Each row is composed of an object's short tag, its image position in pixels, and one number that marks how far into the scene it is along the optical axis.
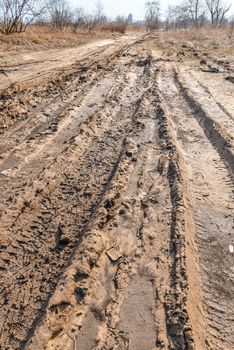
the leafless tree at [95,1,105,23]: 45.31
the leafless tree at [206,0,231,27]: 65.31
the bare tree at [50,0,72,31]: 26.16
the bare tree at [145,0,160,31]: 49.50
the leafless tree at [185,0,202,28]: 67.81
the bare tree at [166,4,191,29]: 69.87
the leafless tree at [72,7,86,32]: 27.67
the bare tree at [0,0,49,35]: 17.85
